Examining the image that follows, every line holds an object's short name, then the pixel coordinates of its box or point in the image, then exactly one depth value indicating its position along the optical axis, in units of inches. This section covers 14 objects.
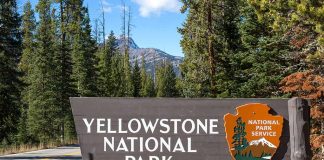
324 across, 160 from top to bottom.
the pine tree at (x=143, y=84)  3219.0
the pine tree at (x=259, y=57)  908.0
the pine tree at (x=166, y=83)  3533.5
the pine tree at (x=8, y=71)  1219.2
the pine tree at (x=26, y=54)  1681.2
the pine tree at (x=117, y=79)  2496.7
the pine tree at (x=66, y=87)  1654.8
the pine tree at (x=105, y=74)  2299.5
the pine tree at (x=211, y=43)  1141.1
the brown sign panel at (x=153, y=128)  211.8
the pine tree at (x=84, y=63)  1884.8
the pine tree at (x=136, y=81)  2946.6
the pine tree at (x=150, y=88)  3389.5
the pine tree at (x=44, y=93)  1565.0
